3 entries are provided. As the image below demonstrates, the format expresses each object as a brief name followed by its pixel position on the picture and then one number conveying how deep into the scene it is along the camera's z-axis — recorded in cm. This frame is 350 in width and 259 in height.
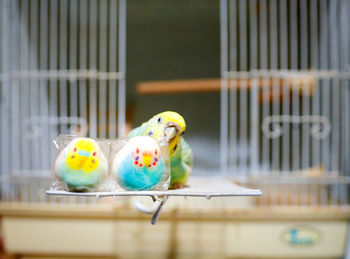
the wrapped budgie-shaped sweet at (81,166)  46
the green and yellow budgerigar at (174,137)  51
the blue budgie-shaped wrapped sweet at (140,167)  45
